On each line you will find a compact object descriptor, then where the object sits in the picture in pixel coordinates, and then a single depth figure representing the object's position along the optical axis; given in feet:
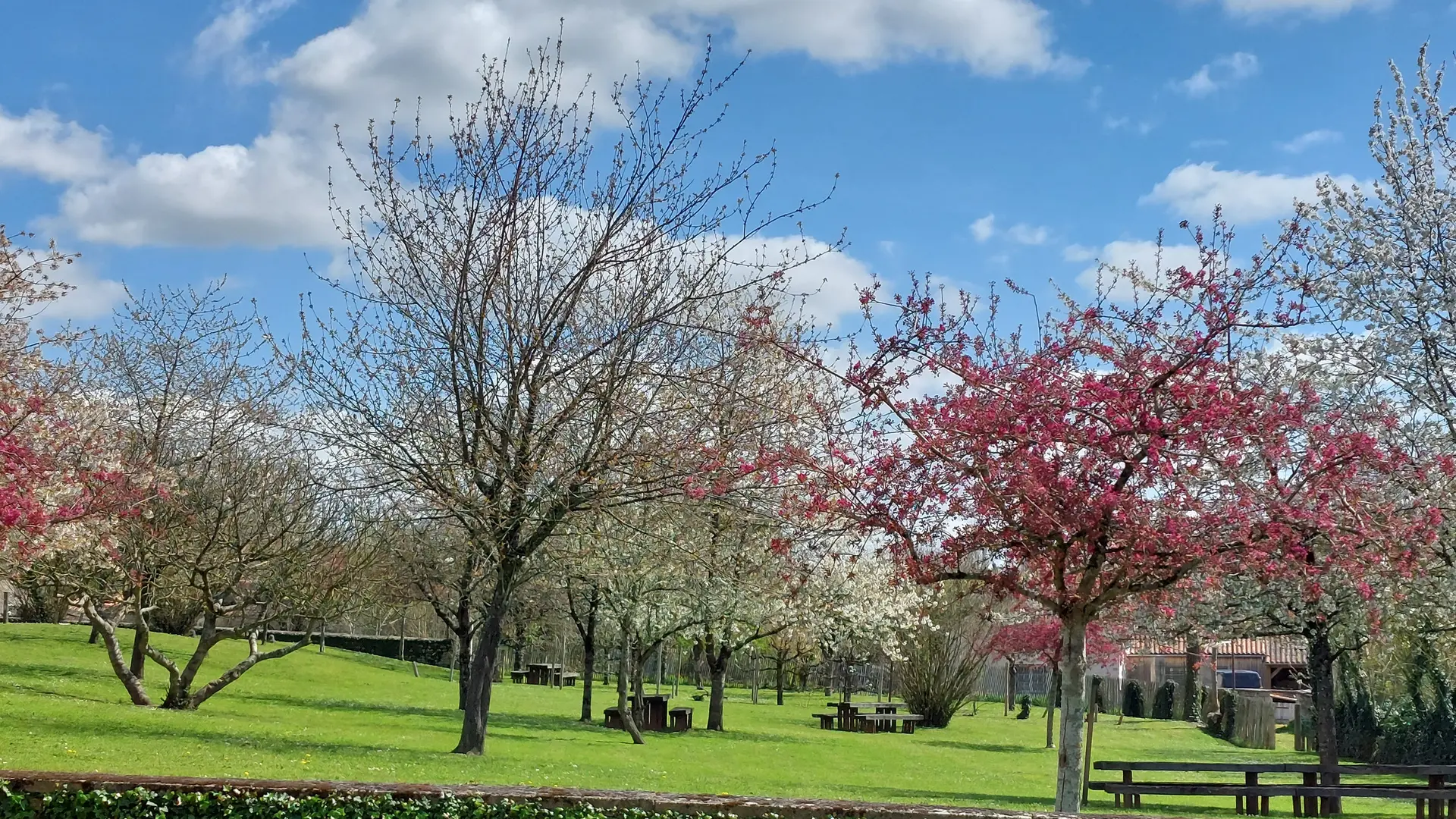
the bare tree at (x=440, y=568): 68.54
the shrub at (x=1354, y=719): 88.17
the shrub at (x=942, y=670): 113.19
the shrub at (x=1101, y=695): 145.86
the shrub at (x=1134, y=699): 146.92
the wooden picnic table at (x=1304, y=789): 48.37
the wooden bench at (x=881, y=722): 98.22
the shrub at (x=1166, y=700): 143.74
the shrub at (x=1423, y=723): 75.51
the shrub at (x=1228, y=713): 118.83
